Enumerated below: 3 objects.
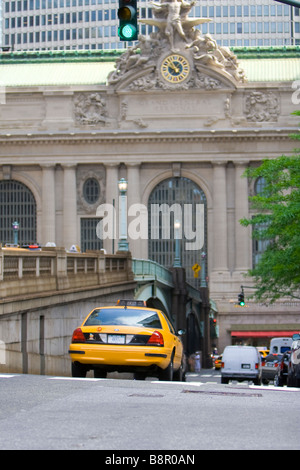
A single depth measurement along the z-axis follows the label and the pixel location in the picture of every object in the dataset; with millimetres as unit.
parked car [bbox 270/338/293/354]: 64250
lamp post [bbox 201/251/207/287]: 83938
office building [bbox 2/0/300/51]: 139125
